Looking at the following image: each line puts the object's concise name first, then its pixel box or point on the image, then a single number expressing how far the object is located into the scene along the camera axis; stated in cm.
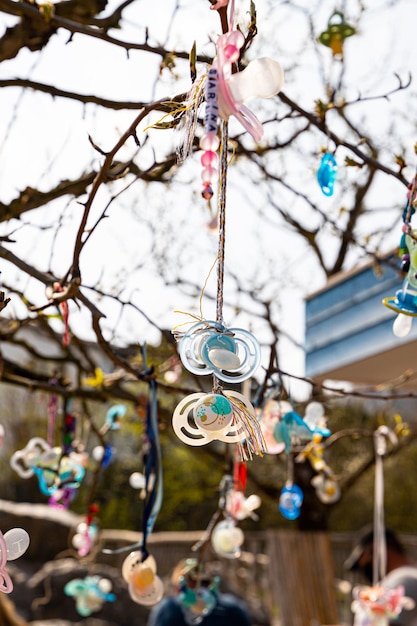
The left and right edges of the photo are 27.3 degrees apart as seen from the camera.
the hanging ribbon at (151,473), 140
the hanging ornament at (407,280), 121
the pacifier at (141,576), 146
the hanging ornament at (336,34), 213
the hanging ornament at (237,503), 198
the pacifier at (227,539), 211
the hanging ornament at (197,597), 189
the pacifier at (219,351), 85
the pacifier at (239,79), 80
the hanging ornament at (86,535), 242
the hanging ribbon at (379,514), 220
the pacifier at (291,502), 200
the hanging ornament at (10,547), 86
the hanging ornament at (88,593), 295
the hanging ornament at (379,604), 229
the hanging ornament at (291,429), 157
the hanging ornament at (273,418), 161
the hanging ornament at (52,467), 197
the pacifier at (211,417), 83
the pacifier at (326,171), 136
